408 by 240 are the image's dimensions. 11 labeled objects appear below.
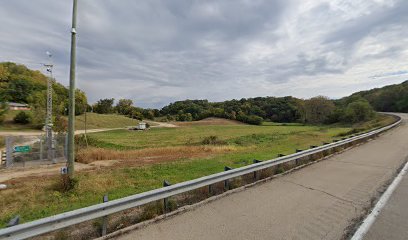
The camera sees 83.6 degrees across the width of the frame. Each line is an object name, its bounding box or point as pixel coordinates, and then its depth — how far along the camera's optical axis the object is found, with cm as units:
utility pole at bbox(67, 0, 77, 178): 710
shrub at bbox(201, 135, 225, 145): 2740
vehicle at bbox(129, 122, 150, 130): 6819
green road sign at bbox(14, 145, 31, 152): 1517
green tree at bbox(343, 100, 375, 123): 6313
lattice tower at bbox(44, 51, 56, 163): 1623
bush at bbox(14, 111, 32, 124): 5933
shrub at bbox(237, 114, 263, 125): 10755
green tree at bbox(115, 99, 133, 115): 11942
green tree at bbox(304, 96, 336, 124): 9554
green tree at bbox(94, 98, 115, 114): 11106
